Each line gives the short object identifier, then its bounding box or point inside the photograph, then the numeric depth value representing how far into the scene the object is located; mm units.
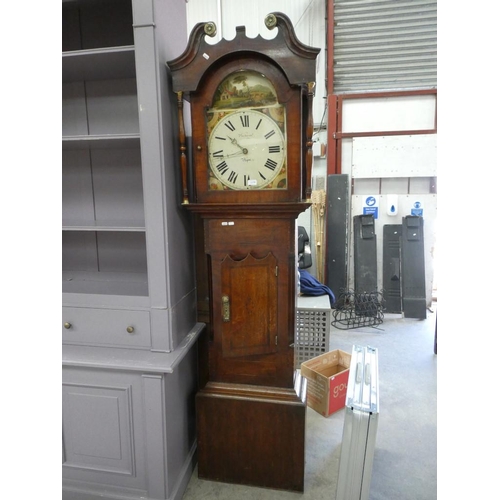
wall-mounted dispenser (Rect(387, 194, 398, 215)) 4242
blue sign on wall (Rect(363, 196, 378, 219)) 4285
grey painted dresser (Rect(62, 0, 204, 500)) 1472
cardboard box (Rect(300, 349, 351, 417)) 2297
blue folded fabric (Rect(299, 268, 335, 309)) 3156
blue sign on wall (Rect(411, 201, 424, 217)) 4223
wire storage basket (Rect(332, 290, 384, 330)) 3918
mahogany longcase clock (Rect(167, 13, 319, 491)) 1434
